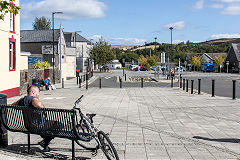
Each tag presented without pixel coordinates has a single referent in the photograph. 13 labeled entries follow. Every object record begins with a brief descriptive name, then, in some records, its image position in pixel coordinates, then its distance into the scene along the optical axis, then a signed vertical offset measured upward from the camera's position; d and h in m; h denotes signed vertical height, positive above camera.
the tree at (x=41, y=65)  28.69 +0.01
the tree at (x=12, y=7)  7.36 +1.34
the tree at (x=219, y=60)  84.78 +1.57
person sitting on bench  6.13 -0.72
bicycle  5.36 -1.26
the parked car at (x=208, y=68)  81.81 -0.53
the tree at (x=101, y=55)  73.31 +2.41
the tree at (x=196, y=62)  91.69 +1.11
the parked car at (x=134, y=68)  79.84 -0.60
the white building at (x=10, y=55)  16.41 +0.56
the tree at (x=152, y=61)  73.73 +0.96
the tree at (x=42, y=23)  99.39 +13.05
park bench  5.76 -1.06
